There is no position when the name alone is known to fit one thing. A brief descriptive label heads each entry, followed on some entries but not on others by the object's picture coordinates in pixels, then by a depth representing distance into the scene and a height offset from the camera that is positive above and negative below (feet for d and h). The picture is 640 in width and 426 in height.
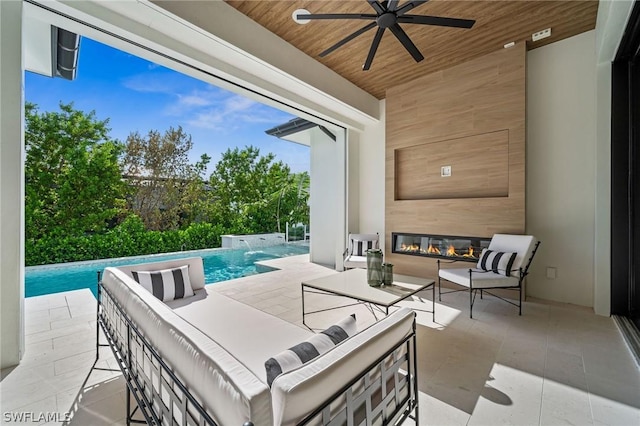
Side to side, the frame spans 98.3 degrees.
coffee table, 8.16 -2.49
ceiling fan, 7.97 +5.83
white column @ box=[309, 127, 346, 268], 21.18 +1.18
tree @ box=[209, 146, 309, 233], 36.27 +2.98
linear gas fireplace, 13.66 -1.74
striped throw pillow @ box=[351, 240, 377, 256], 16.46 -1.97
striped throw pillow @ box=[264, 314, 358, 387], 3.34 -1.85
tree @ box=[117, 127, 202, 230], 29.27 +4.04
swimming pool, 16.79 -4.34
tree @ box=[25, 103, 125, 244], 23.24 +3.53
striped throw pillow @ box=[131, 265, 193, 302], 7.64 -1.96
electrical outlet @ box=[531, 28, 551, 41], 11.36 +7.46
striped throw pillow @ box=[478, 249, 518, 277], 10.82 -1.96
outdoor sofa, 2.45 -1.83
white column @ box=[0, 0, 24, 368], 6.87 +0.86
